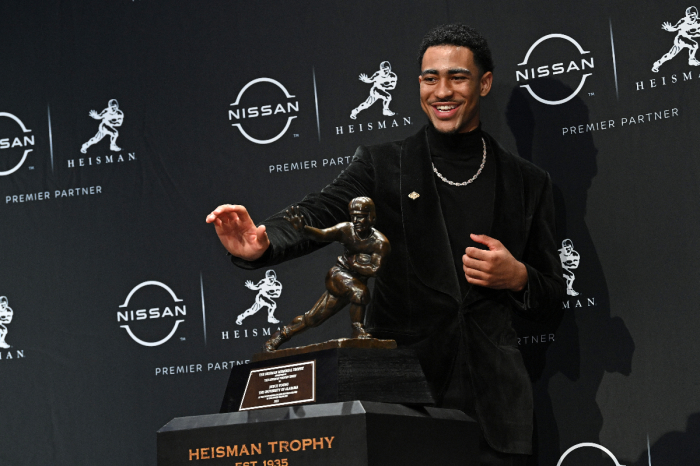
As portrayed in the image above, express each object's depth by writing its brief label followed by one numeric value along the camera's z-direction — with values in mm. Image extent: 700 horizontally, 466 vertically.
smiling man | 5137
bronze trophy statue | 4516
